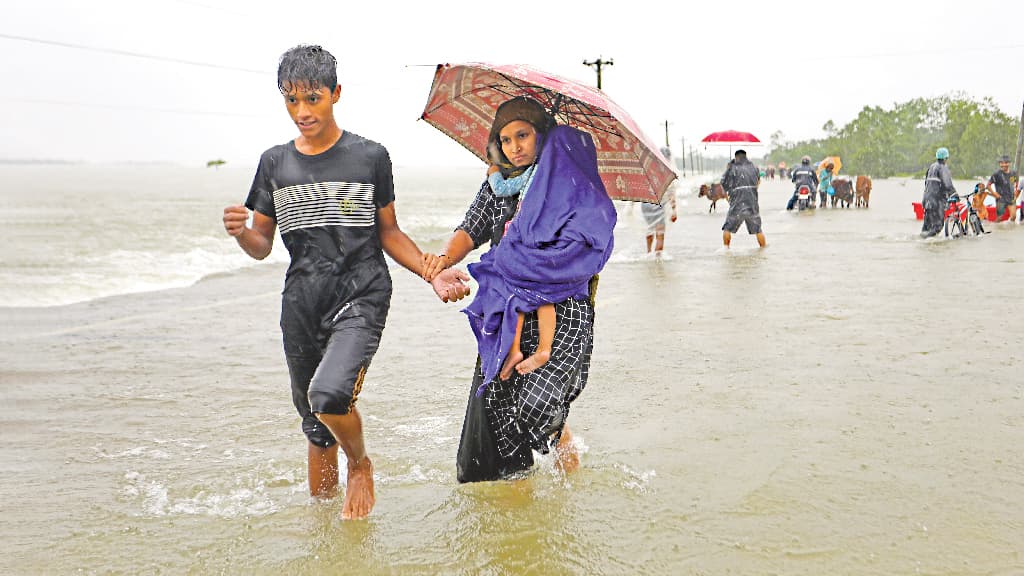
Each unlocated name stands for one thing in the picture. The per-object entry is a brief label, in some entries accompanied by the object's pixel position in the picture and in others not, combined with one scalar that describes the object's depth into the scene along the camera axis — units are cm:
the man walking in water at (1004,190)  2005
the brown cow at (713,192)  3081
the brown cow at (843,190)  3005
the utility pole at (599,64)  4916
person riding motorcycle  2836
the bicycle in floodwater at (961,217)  1692
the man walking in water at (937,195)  1641
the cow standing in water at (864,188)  2964
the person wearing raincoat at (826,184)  3005
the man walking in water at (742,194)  1511
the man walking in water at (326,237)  339
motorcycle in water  2819
